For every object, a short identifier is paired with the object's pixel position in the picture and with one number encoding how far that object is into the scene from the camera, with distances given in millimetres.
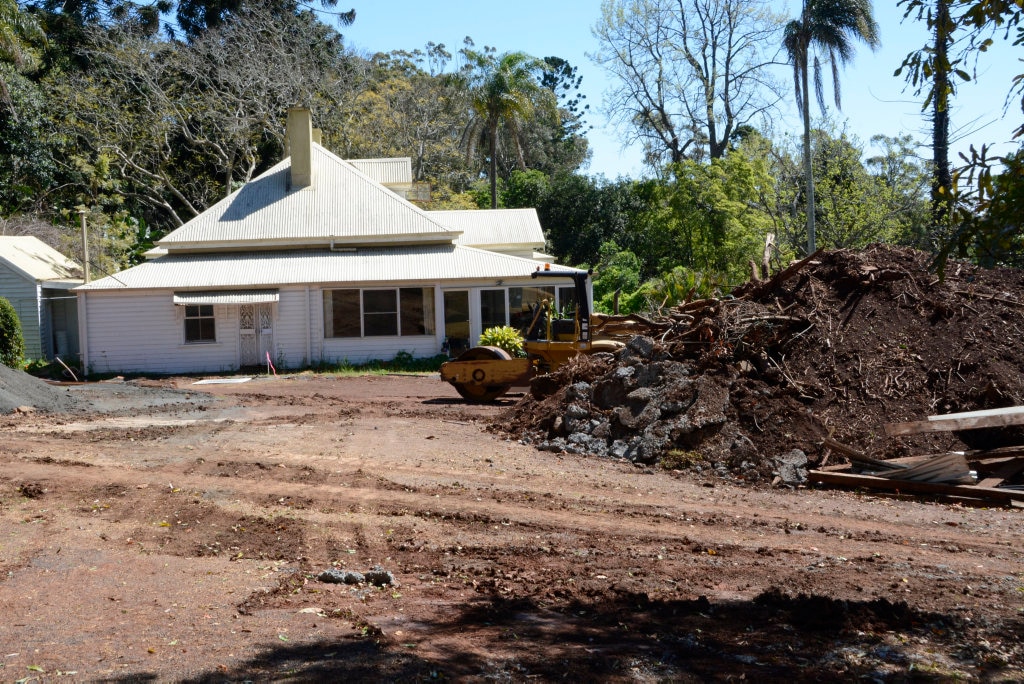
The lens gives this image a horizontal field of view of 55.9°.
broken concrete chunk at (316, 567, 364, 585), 7348
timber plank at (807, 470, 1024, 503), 10336
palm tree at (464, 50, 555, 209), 38719
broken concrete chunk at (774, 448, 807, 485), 11664
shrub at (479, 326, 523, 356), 24531
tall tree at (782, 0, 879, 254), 31297
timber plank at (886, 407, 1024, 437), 11234
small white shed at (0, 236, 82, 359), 30750
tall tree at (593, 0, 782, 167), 46812
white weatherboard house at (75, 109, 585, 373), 28375
